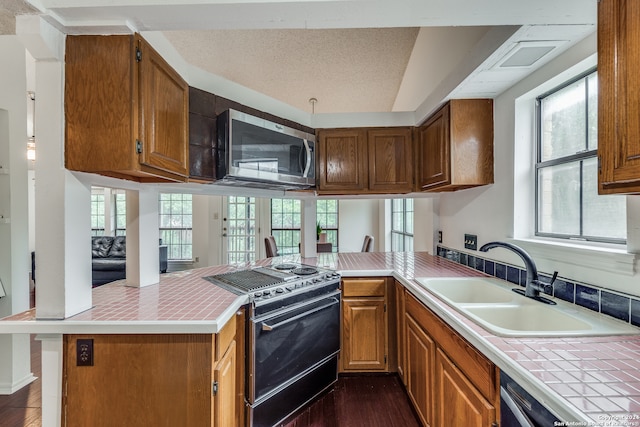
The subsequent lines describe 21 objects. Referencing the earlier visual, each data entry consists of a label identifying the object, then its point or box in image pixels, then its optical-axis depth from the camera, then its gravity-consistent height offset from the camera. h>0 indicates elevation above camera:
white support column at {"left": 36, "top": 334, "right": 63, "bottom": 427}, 1.17 -0.71
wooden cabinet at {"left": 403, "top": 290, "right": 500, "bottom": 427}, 0.98 -0.73
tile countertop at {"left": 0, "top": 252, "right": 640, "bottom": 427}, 0.67 -0.45
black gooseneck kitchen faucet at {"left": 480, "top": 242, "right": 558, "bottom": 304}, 1.35 -0.33
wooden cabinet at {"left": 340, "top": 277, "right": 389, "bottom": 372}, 2.16 -0.88
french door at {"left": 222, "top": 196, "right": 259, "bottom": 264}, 5.70 -0.32
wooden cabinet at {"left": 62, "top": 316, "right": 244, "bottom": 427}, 1.18 -0.73
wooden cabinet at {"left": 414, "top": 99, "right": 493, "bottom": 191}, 1.88 +0.50
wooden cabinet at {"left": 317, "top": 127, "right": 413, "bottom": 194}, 2.37 +0.47
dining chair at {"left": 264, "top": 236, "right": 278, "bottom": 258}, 4.30 -0.54
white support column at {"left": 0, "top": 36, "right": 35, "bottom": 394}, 2.04 +0.10
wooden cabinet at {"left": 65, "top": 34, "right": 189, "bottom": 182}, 1.17 +0.47
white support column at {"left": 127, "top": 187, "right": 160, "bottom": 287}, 1.65 -0.14
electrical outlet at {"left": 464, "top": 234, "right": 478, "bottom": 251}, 2.12 -0.22
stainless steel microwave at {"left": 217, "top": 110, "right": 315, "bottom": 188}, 1.70 +0.43
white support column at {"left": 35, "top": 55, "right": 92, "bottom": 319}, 1.16 +0.04
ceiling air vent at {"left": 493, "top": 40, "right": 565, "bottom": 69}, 1.27 +0.80
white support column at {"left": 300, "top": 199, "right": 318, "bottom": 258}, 2.78 -0.16
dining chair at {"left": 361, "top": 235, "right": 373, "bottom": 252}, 4.61 -0.51
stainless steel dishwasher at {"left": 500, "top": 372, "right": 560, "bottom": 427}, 0.72 -0.55
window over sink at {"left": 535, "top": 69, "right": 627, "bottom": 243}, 1.28 +0.23
